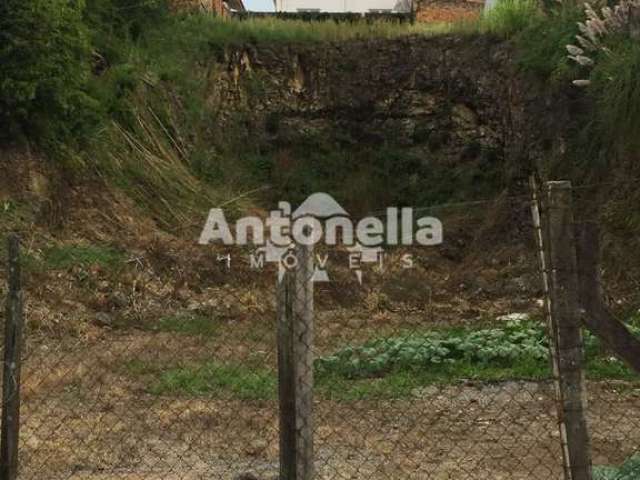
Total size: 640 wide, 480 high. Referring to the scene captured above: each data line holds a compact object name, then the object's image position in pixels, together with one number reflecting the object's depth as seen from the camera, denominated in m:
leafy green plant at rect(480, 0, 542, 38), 14.35
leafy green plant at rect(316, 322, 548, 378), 6.78
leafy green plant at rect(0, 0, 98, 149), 9.97
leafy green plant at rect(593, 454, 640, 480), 3.45
